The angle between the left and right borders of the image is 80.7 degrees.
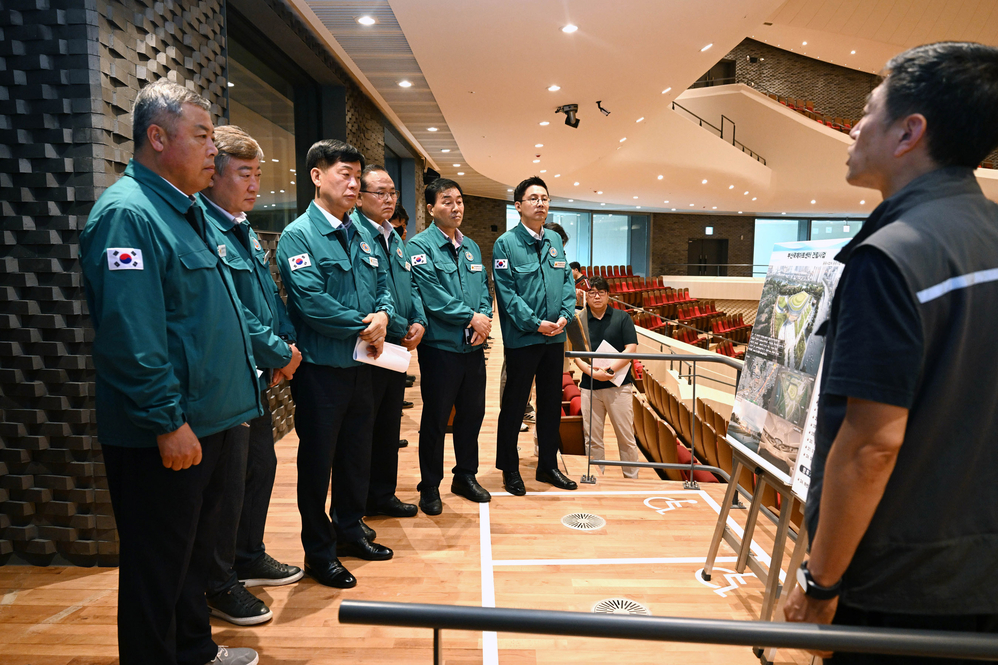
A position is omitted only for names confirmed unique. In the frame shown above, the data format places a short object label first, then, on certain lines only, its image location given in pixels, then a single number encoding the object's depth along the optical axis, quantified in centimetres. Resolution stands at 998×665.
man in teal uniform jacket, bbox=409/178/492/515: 313
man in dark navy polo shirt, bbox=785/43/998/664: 89
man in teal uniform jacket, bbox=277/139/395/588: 238
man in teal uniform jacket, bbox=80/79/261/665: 144
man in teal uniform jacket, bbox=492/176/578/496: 340
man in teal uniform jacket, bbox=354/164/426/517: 296
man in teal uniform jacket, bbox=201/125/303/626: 209
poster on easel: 183
